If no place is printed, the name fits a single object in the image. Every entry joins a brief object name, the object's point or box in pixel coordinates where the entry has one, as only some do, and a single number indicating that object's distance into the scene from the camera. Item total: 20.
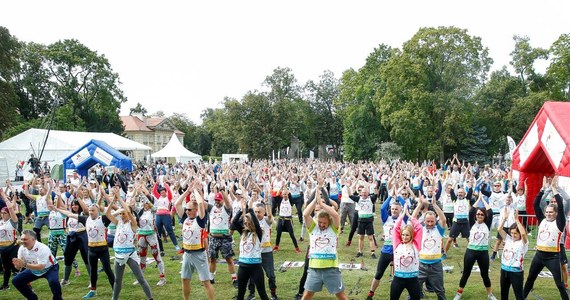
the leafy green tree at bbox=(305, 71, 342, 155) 64.75
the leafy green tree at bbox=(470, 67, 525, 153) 40.53
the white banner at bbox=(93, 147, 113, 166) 22.45
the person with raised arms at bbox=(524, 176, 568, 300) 7.14
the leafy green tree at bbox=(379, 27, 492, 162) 37.72
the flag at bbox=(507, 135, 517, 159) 19.07
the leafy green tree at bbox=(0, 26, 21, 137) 34.66
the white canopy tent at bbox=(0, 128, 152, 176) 29.61
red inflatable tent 11.84
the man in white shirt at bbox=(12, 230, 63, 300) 6.95
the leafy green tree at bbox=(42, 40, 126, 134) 52.50
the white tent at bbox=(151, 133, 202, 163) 36.44
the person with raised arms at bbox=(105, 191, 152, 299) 7.51
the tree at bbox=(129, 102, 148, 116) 99.44
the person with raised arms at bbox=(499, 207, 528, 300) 6.85
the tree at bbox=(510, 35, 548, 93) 42.34
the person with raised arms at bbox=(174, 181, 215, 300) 7.12
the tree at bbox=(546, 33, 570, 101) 41.12
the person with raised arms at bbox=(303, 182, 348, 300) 5.91
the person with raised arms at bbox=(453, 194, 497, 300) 7.48
